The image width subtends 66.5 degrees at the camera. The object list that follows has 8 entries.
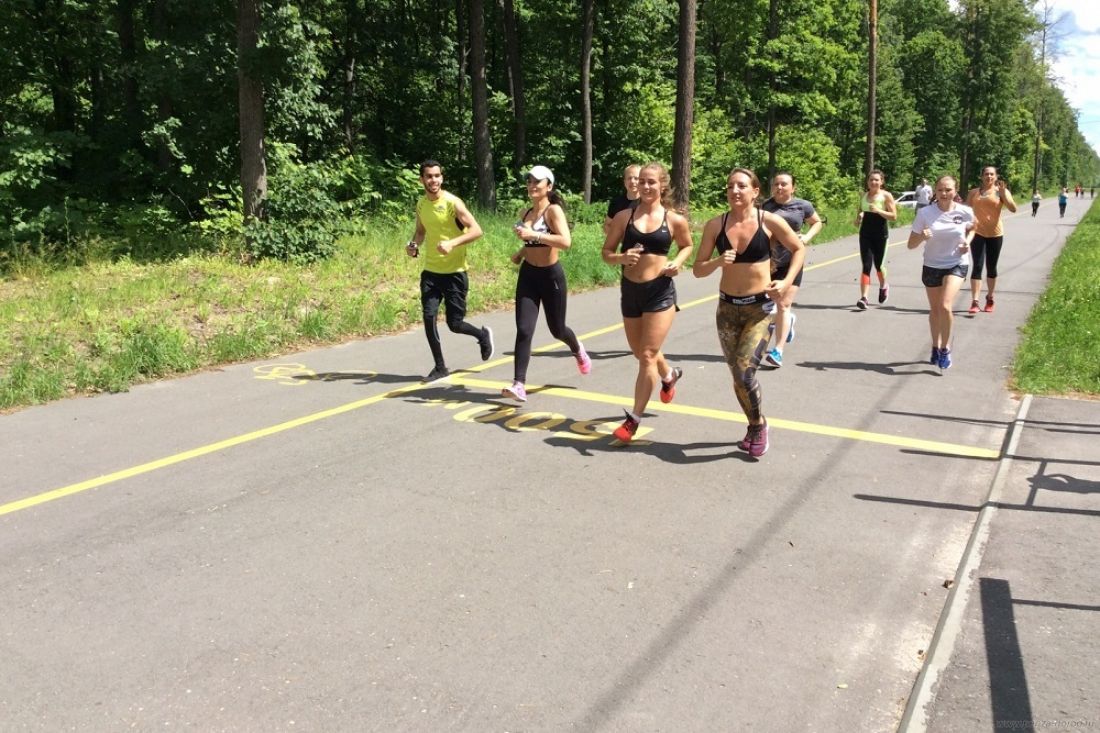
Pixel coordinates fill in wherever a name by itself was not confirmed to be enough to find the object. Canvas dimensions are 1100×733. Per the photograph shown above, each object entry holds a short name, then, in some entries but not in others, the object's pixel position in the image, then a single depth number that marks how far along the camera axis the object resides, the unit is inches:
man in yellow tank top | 303.7
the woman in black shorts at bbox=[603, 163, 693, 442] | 233.6
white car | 2034.7
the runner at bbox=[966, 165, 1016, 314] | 434.6
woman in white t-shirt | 335.0
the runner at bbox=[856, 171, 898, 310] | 474.0
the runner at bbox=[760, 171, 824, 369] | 347.9
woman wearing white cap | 274.8
